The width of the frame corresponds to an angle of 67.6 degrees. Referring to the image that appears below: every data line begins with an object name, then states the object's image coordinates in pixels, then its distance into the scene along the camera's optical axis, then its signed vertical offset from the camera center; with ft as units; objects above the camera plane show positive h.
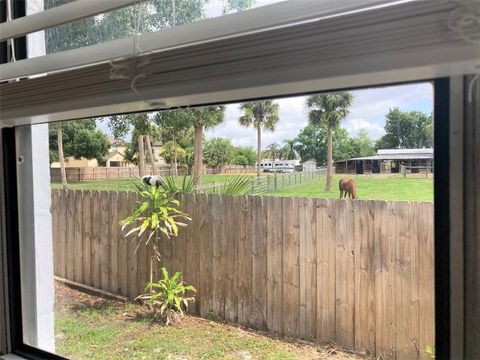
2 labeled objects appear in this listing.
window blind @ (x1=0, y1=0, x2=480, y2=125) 1.27 +0.49
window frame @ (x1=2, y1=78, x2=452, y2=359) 1.52 -0.22
